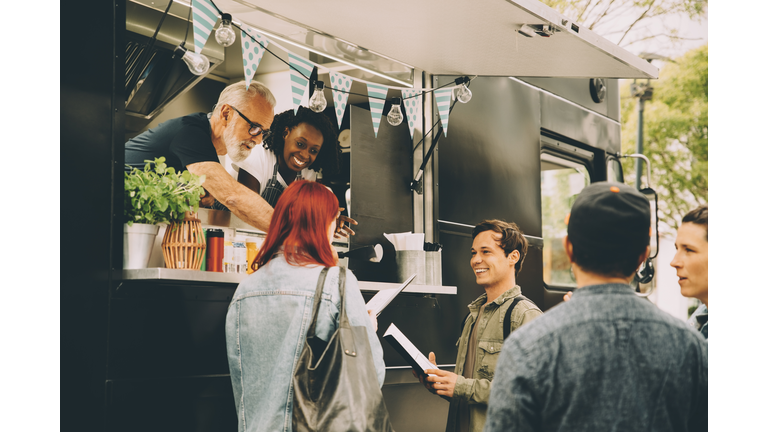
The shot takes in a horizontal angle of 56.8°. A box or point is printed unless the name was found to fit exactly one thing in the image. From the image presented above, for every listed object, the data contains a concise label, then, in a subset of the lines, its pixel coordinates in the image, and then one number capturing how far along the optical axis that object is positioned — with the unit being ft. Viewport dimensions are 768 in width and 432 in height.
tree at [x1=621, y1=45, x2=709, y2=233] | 53.93
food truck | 11.50
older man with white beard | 13.82
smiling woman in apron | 15.92
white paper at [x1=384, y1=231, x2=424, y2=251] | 18.20
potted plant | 11.93
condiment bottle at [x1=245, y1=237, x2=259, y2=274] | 14.82
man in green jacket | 10.98
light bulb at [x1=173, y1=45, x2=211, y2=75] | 12.17
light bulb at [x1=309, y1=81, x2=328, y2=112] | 15.24
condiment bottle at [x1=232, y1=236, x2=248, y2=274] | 14.43
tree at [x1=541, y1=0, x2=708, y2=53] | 47.14
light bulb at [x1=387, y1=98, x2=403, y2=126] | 17.02
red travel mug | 13.56
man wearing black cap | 6.03
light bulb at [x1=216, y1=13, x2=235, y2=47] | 12.30
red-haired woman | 9.42
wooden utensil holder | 12.44
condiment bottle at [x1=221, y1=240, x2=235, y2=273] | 14.30
